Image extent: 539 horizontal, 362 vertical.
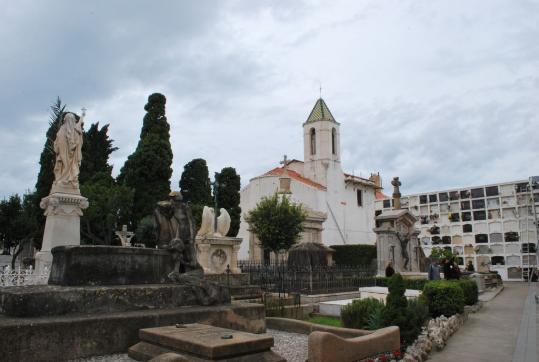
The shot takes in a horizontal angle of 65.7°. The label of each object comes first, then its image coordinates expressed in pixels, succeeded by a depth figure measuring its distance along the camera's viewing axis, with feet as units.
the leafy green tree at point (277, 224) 96.78
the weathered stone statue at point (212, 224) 47.44
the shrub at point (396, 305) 22.07
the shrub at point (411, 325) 22.11
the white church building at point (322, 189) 139.64
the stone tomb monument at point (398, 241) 71.82
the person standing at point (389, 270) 49.49
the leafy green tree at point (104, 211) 81.46
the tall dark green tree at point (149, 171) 95.55
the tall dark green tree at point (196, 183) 118.62
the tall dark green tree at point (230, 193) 113.80
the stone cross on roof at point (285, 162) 138.00
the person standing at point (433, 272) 51.11
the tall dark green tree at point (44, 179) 76.38
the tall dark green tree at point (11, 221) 75.66
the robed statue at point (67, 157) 37.65
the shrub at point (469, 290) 41.57
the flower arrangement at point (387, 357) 17.77
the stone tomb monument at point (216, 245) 46.60
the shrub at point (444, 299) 33.83
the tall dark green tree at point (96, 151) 107.86
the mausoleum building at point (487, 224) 119.75
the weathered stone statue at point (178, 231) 21.50
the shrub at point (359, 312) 25.57
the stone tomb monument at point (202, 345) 12.98
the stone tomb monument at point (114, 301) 14.66
